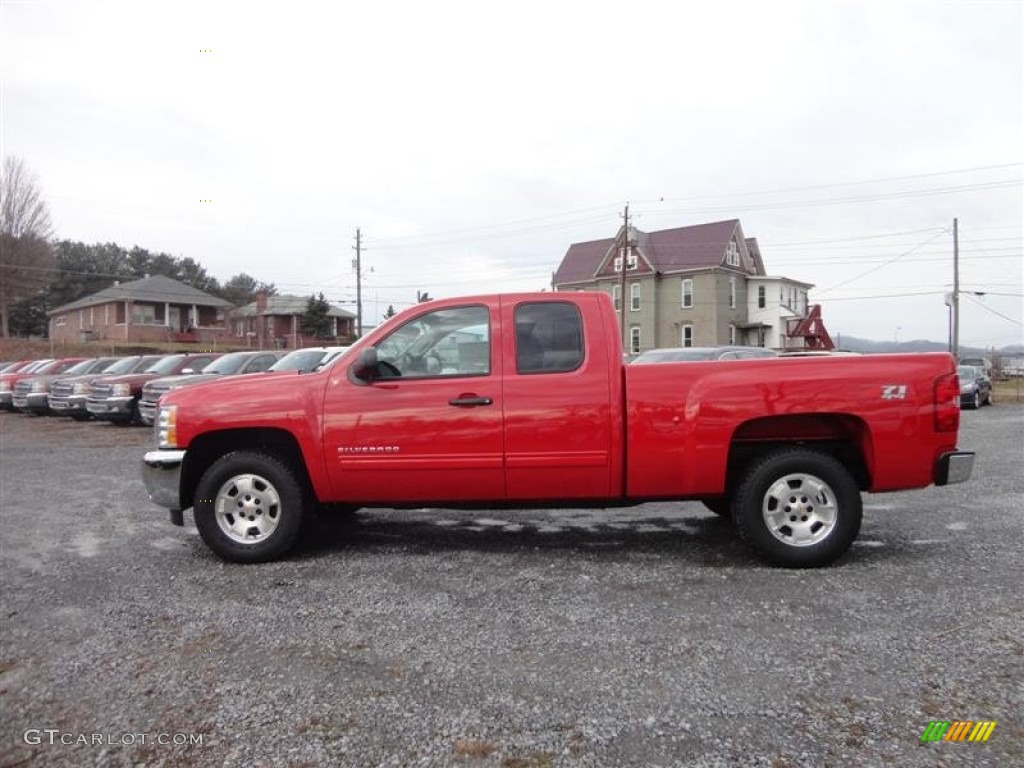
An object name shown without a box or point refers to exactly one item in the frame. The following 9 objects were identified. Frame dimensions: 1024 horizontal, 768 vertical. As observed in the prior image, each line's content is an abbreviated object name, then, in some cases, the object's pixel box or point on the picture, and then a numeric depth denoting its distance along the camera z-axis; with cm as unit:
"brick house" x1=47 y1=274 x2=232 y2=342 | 4719
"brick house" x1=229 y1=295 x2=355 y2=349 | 5469
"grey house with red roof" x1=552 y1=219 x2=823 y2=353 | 4269
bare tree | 4375
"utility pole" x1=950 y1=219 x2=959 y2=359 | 3319
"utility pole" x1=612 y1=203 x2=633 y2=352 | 3404
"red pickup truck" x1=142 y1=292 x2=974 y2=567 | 460
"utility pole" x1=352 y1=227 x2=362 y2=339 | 4553
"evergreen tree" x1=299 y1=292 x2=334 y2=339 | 5444
